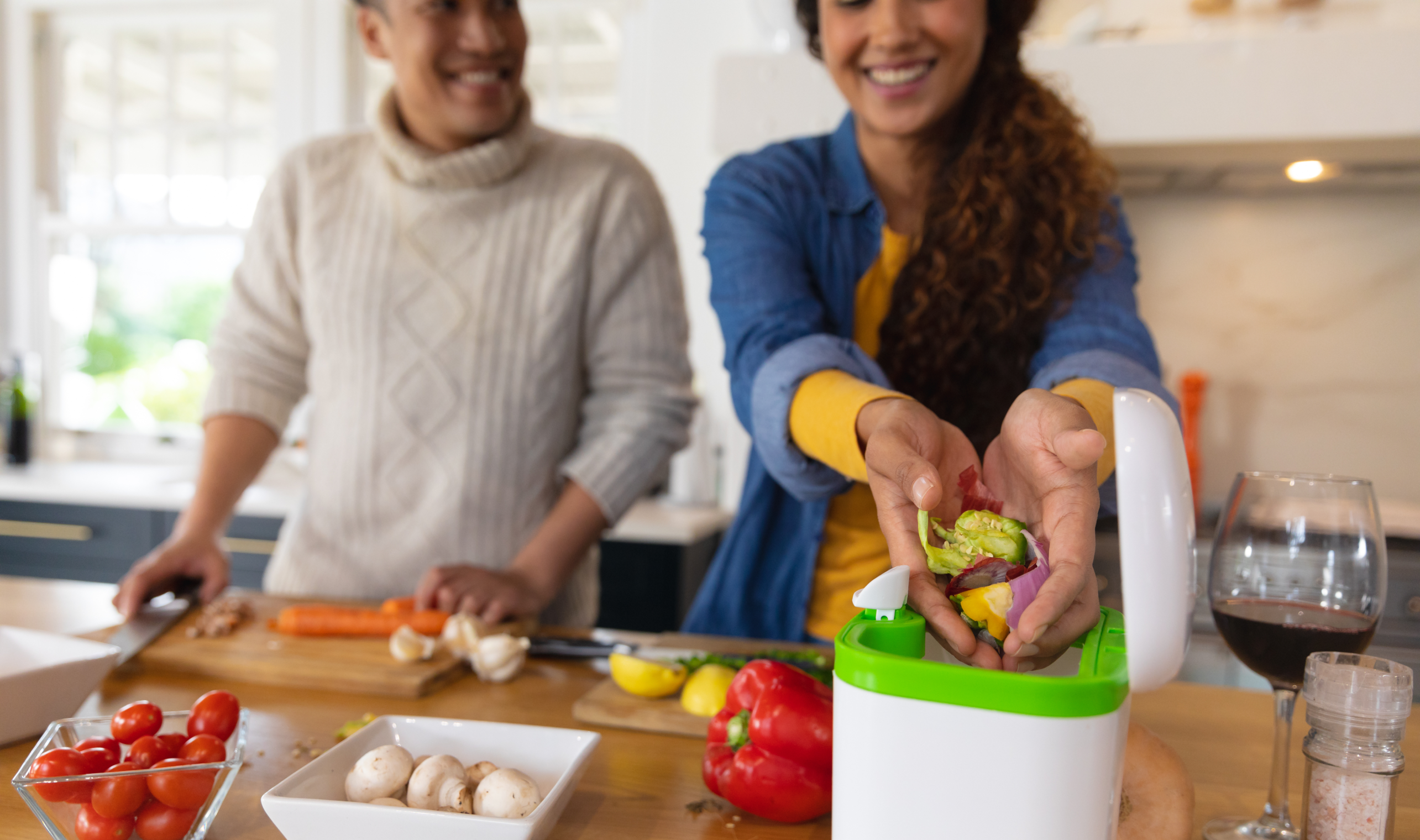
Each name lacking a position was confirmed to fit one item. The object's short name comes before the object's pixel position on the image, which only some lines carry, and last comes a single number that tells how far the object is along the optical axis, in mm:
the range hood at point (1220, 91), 2053
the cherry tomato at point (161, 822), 648
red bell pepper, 698
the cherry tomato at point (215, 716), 753
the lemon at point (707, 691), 905
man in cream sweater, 1445
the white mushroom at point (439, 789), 647
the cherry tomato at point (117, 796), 635
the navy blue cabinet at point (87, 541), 2621
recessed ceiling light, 2277
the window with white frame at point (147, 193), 3354
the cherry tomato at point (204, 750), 674
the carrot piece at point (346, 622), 1136
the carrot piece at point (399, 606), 1196
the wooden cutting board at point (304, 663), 1006
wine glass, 659
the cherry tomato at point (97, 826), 637
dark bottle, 3066
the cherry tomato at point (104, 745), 700
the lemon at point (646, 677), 942
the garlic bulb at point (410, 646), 1031
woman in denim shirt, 956
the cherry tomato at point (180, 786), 642
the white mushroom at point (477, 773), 684
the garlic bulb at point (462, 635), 1063
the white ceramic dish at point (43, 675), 821
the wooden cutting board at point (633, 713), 901
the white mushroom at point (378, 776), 662
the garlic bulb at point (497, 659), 1026
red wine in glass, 663
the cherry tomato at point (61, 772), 633
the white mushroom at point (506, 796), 634
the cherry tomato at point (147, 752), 677
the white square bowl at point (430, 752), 615
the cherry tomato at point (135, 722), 724
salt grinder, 574
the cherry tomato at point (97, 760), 649
